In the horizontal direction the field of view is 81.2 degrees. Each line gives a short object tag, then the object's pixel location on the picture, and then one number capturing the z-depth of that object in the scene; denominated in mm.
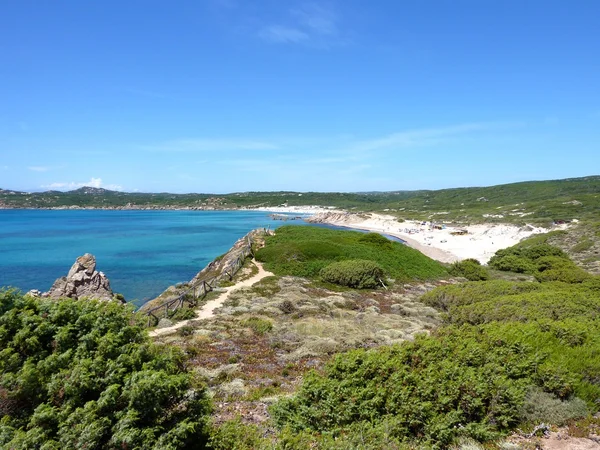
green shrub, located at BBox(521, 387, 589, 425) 7441
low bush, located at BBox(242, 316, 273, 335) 15492
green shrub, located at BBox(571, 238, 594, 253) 45906
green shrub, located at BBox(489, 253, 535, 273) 33875
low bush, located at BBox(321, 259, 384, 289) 26172
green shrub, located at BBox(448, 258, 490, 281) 31750
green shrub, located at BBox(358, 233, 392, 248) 37688
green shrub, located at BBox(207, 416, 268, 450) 6285
